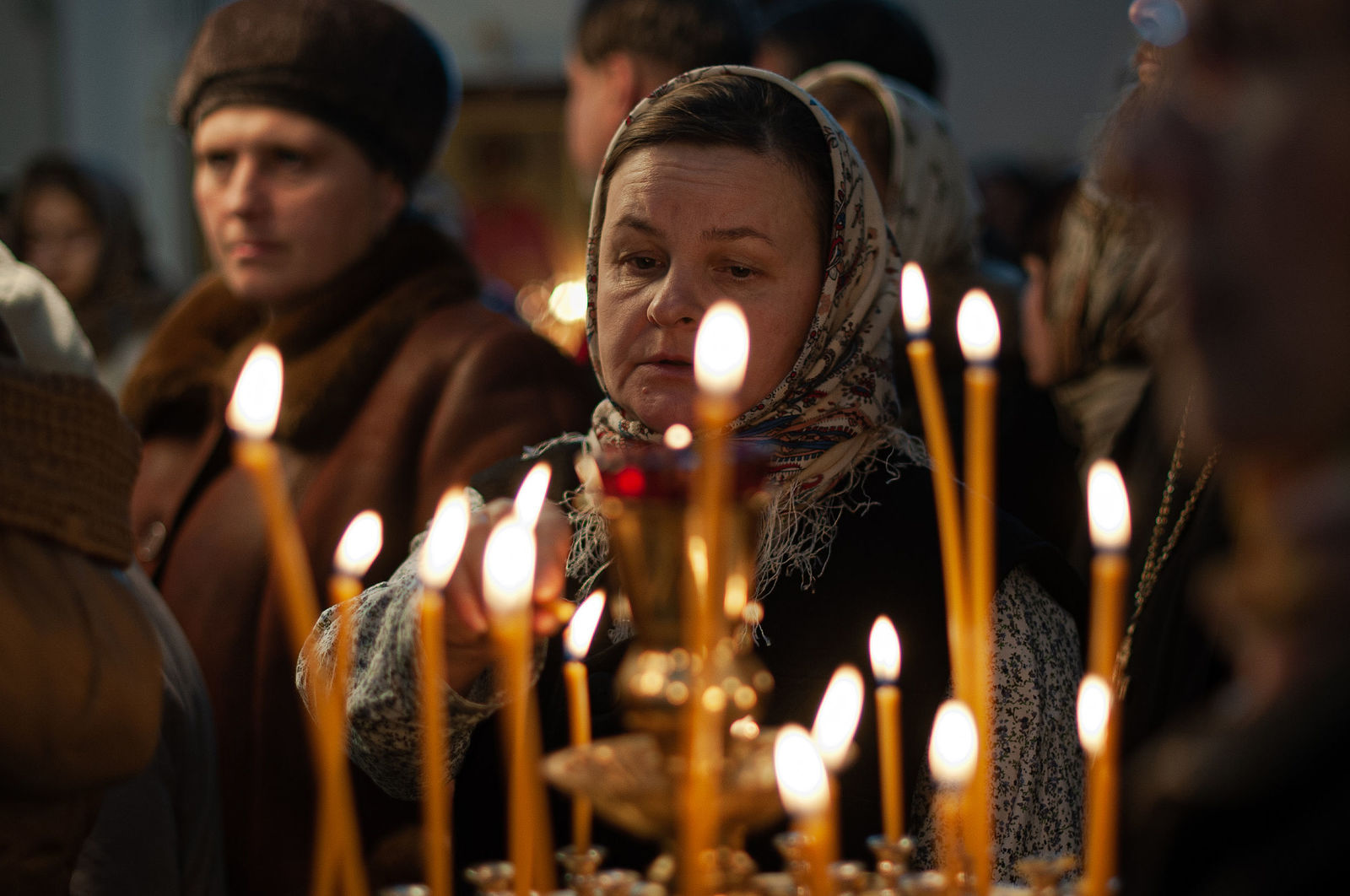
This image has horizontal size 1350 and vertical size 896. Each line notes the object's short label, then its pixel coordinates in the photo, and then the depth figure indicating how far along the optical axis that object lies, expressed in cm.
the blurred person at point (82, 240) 419
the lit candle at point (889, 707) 190
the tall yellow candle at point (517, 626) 164
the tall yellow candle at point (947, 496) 182
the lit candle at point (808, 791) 157
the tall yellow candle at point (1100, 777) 164
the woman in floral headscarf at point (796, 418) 219
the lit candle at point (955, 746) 174
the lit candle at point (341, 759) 167
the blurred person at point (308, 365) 260
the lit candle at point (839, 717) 187
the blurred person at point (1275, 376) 135
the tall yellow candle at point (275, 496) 159
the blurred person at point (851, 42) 299
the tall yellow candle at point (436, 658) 166
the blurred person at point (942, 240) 257
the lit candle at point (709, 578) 147
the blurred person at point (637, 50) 288
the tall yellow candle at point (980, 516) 173
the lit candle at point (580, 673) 189
